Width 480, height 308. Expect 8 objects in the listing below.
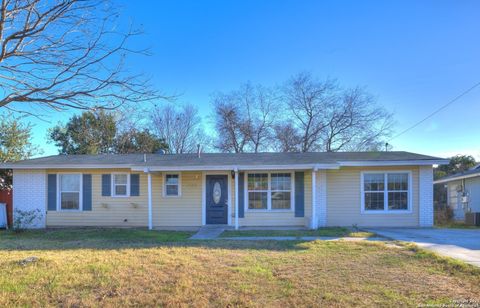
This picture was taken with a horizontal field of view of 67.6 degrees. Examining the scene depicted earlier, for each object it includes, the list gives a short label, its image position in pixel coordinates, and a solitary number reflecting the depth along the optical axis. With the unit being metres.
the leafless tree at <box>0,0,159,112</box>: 5.54
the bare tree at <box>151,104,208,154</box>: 34.50
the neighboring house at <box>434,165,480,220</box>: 19.81
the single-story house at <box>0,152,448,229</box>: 13.16
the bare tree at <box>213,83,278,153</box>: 31.56
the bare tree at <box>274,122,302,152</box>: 30.25
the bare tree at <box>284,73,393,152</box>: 29.61
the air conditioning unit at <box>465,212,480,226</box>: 17.34
